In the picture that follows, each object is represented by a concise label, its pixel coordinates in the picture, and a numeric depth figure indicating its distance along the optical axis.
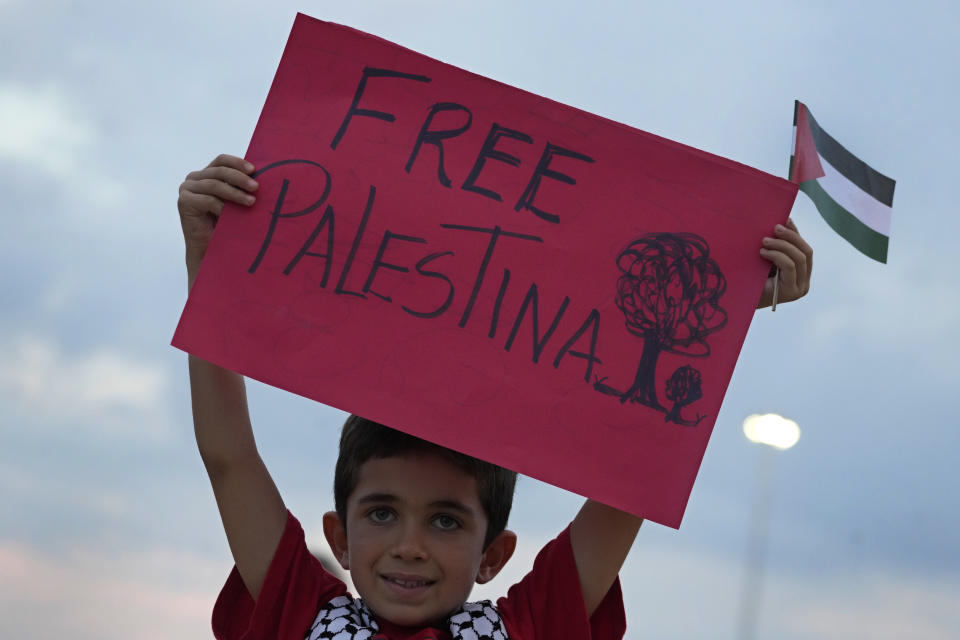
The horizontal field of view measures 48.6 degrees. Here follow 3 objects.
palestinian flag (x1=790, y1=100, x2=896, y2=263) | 2.44
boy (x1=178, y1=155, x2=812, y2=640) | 2.32
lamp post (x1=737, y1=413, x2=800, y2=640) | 8.45
